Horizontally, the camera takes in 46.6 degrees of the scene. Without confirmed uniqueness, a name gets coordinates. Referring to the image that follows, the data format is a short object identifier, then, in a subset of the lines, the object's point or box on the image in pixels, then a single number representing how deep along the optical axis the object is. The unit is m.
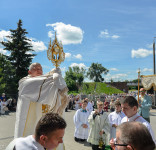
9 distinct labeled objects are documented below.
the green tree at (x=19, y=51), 26.84
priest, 3.23
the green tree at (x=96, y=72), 85.06
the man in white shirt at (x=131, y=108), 2.91
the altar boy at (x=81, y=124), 7.27
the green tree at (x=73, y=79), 51.71
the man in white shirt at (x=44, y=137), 1.48
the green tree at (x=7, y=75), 23.91
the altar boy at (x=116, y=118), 6.02
